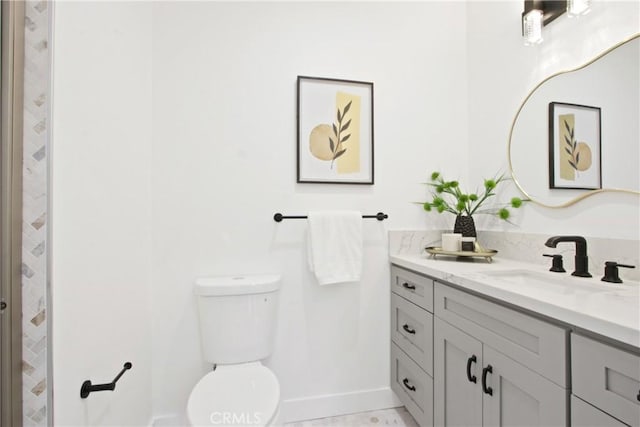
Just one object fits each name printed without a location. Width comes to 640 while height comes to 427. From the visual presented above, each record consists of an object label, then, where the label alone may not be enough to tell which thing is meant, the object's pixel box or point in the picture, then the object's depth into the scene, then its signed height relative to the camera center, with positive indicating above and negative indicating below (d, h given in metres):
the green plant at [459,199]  1.48 +0.08
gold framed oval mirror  1.03 +0.34
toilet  1.14 -0.52
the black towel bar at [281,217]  1.48 -0.01
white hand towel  1.46 -0.16
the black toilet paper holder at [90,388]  0.85 -0.52
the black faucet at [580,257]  1.06 -0.15
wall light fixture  1.28 +0.88
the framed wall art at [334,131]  1.53 +0.45
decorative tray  1.36 -0.18
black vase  1.52 -0.06
